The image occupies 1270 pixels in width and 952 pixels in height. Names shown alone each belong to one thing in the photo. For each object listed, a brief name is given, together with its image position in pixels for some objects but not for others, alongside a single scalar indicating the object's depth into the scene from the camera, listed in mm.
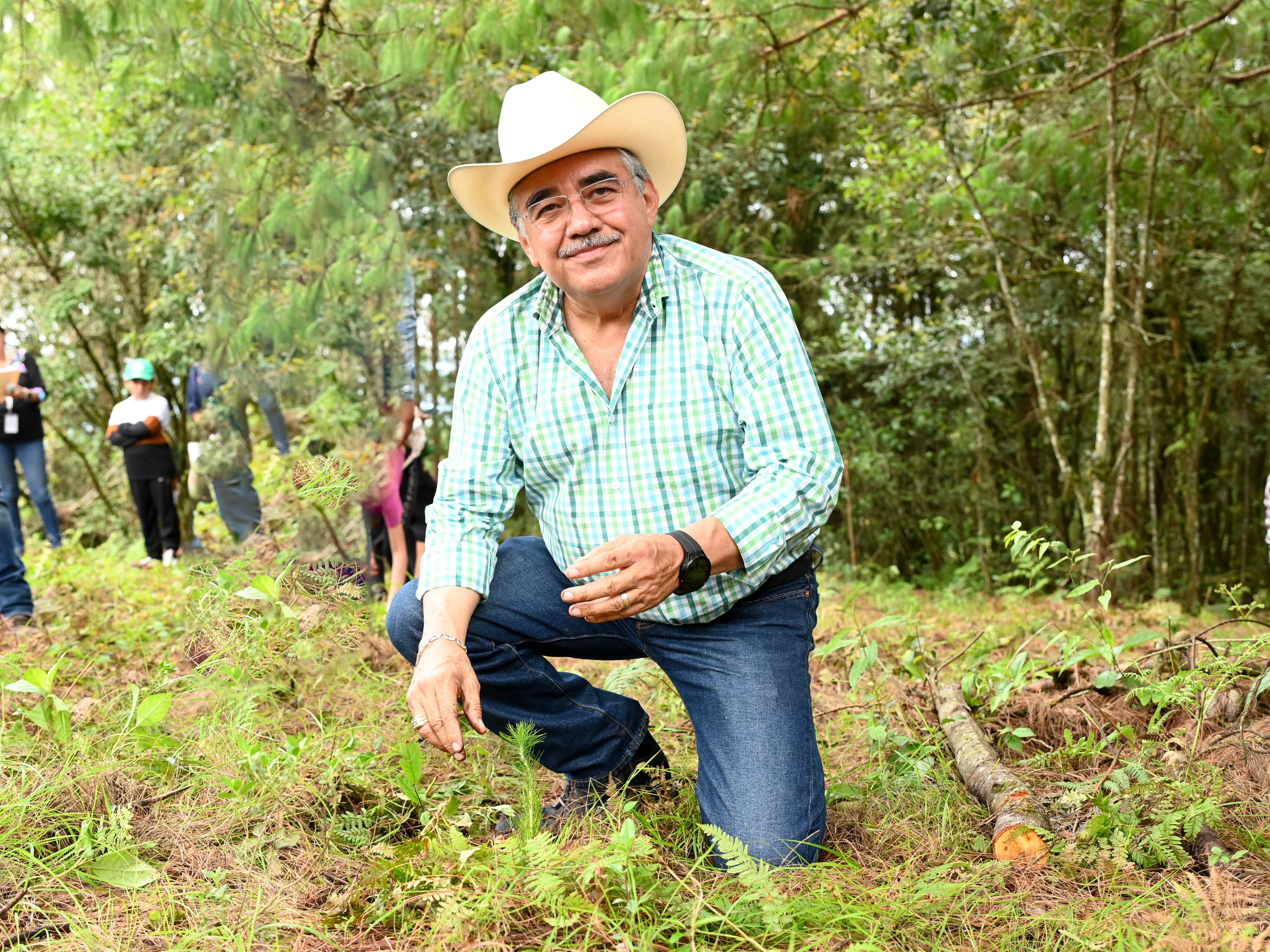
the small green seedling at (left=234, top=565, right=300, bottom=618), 2758
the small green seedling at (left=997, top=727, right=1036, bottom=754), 2553
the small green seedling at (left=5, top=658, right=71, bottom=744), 2445
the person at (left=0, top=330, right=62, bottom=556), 6559
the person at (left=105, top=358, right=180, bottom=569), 7391
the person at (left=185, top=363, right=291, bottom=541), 6832
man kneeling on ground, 2148
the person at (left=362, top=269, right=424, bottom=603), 5258
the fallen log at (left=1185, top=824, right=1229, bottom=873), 1938
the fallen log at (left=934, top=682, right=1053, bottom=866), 2004
